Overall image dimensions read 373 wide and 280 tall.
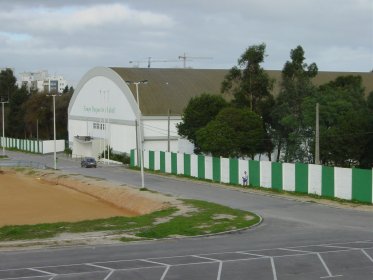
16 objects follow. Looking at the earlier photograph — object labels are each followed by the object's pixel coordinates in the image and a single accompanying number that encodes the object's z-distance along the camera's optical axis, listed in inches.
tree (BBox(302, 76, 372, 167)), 2129.7
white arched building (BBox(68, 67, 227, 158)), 3602.4
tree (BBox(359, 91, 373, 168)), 2151.8
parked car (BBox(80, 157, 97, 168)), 3378.4
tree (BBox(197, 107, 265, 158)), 2536.9
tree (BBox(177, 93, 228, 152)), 2908.5
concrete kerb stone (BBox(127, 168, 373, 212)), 1628.8
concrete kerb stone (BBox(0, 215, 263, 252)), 1068.5
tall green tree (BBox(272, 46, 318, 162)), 2475.4
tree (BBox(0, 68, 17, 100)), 6530.5
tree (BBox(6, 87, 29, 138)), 5866.1
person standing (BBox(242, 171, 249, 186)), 2220.7
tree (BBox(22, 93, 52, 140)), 5290.4
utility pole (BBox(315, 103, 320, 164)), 1851.4
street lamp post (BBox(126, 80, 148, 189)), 3466.5
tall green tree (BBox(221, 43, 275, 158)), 2738.7
